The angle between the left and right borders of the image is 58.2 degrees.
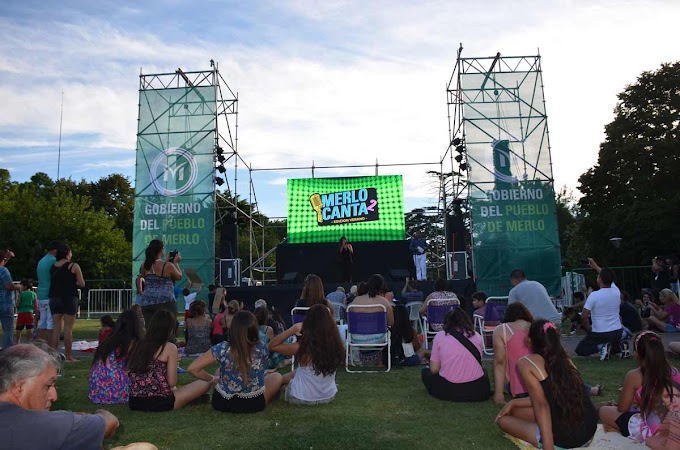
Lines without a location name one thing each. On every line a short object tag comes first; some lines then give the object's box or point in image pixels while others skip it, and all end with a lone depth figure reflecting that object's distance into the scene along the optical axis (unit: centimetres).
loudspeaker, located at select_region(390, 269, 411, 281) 1567
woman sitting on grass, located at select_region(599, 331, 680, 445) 344
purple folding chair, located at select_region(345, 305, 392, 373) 704
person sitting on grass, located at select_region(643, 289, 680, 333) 1026
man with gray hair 205
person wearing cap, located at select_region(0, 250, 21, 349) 746
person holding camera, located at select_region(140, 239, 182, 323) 662
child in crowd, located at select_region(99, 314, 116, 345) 672
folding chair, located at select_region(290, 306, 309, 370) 695
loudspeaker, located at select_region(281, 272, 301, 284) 1644
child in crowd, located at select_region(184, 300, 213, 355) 894
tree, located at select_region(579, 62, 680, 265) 2438
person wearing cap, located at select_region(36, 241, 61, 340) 783
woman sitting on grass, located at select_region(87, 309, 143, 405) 499
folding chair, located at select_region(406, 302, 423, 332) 1002
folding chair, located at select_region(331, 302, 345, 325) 896
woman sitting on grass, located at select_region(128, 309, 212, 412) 458
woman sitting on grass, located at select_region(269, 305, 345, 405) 491
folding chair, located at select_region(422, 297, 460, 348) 801
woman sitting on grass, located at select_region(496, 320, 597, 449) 343
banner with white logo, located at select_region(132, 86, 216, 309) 1673
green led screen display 1778
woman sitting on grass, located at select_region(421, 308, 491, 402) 510
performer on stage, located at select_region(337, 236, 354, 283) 1580
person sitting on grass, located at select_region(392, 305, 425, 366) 757
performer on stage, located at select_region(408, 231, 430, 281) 1608
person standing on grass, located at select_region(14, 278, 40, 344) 1009
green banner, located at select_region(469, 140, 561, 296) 1588
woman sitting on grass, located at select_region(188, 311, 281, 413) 459
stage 1382
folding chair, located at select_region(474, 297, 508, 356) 839
